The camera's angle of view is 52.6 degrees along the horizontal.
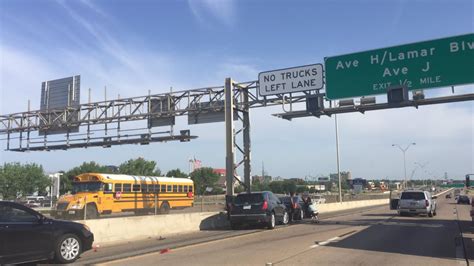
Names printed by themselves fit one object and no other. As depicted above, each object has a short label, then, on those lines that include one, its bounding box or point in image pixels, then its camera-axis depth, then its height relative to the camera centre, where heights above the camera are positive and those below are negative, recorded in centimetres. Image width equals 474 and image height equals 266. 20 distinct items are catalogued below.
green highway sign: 2075 +552
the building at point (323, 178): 18941 +501
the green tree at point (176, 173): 11650 +504
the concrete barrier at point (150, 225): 1614 -124
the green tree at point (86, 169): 9050 +512
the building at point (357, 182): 8195 +139
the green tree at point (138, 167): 9656 +560
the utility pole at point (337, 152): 5236 +415
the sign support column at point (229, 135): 2487 +296
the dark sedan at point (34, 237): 1059 -95
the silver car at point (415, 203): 2994 -87
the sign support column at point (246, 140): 2620 +285
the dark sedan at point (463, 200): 6360 -158
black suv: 2108 -78
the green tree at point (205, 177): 12100 +415
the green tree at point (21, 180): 6781 +249
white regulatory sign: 2389 +564
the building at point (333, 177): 18878 +539
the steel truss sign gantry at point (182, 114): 2391 +486
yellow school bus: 2908 +0
